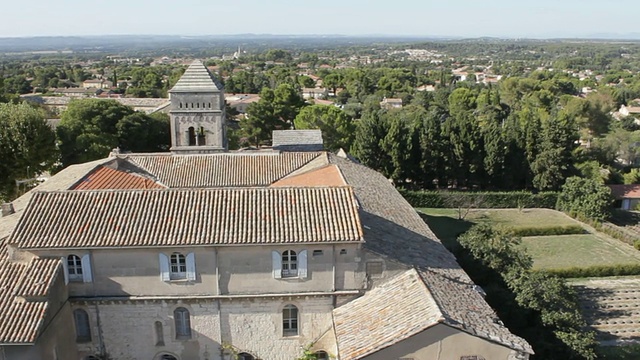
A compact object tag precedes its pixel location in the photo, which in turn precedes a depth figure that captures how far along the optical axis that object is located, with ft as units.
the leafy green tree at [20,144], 128.26
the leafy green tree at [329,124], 196.53
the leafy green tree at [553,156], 174.19
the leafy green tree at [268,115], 224.74
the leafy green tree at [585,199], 157.28
